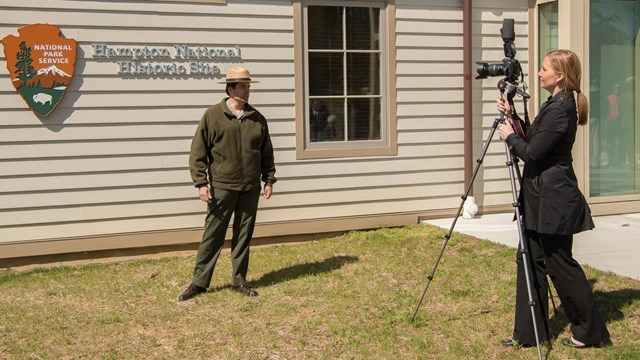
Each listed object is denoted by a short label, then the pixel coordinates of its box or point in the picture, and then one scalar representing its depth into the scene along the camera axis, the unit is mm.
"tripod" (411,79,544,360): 4609
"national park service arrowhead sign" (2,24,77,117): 7273
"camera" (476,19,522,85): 4914
